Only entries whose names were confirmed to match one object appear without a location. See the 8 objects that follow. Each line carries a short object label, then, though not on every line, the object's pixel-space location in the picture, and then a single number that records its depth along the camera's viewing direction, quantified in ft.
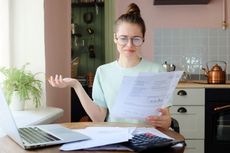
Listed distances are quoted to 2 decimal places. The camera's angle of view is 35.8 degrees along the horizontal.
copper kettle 11.60
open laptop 3.72
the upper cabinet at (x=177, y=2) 12.41
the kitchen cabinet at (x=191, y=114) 11.16
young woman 5.44
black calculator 3.60
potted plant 7.30
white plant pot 7.52
